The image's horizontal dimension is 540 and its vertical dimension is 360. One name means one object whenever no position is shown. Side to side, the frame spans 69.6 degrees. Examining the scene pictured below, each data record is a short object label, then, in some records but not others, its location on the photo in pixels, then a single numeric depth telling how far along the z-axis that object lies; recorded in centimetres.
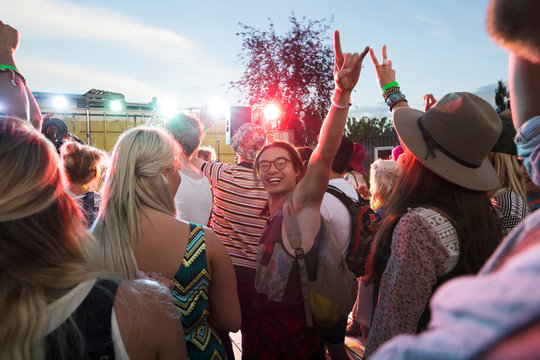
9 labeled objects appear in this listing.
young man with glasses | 199
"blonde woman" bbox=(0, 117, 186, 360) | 97
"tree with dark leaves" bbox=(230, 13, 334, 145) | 1922
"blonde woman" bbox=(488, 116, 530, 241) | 224
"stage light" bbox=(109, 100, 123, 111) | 2436
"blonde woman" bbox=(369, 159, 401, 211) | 408
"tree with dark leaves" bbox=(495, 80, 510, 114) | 3882
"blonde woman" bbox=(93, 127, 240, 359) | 180
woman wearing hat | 155
